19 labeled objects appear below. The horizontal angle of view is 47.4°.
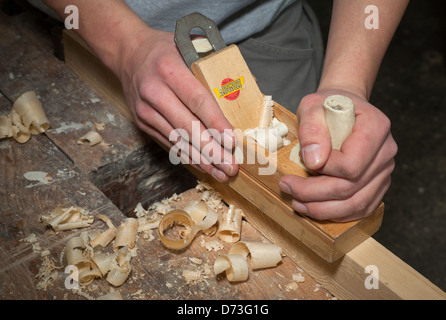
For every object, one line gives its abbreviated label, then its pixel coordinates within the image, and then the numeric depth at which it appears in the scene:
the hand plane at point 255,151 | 0.93
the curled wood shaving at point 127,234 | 1.00
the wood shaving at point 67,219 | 1.01
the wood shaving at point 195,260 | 1.00
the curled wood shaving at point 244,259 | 0.95
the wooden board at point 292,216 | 0.91
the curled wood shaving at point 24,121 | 1.20
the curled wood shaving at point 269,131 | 0.99
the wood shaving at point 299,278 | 0.99
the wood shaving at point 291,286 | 0.97
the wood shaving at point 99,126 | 1.26
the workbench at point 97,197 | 0.94
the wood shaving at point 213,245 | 1.03
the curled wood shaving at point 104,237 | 1.00
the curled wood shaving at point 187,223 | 1.00
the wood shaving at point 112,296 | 0.90
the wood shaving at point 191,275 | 0.96
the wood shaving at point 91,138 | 1.21
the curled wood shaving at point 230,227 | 1.04
